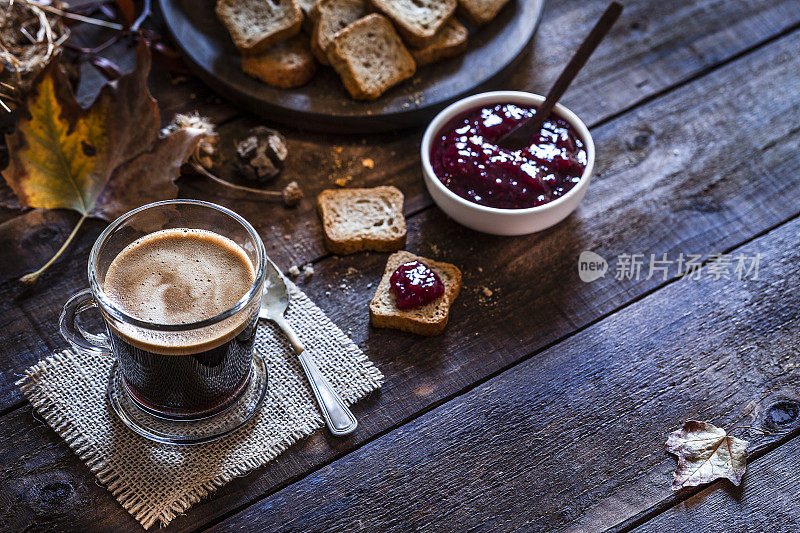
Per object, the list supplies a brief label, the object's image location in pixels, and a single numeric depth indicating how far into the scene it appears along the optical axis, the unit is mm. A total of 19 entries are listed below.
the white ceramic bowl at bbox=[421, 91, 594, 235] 1198
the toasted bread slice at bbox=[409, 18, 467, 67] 1279
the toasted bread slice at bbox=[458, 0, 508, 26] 1293
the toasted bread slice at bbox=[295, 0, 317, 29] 1280
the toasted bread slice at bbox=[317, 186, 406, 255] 1216
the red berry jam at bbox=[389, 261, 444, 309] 1175
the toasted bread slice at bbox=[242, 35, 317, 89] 1266
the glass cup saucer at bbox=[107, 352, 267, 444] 1134
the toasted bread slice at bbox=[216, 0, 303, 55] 1260
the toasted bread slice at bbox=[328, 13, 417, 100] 1258
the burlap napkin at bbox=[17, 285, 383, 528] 1119
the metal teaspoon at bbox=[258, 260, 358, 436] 1146
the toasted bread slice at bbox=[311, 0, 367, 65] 1265
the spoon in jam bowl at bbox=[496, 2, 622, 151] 1217
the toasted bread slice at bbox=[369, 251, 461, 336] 1176
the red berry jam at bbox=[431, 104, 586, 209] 1200
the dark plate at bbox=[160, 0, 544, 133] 1267
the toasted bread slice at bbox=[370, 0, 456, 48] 1271
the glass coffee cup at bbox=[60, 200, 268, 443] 1080
